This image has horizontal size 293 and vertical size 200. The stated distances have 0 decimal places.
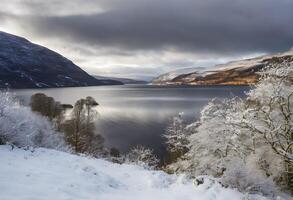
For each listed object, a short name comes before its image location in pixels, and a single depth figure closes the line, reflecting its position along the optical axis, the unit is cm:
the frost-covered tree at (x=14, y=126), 1297
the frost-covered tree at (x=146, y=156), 2988
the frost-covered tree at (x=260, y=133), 1554
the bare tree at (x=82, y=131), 3428
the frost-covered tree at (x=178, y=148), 2834
